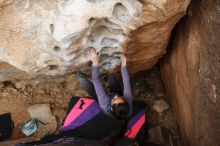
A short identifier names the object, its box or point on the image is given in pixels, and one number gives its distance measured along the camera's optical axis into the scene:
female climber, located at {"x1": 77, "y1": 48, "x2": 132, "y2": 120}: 2.58
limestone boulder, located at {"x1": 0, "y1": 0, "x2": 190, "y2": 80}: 2.35
